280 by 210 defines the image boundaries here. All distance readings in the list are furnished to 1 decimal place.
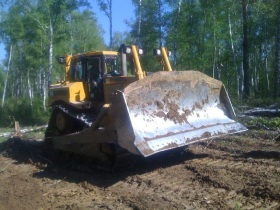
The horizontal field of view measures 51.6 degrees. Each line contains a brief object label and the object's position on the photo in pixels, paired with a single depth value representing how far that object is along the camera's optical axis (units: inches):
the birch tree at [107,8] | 735.2
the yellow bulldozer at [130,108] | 199.9
